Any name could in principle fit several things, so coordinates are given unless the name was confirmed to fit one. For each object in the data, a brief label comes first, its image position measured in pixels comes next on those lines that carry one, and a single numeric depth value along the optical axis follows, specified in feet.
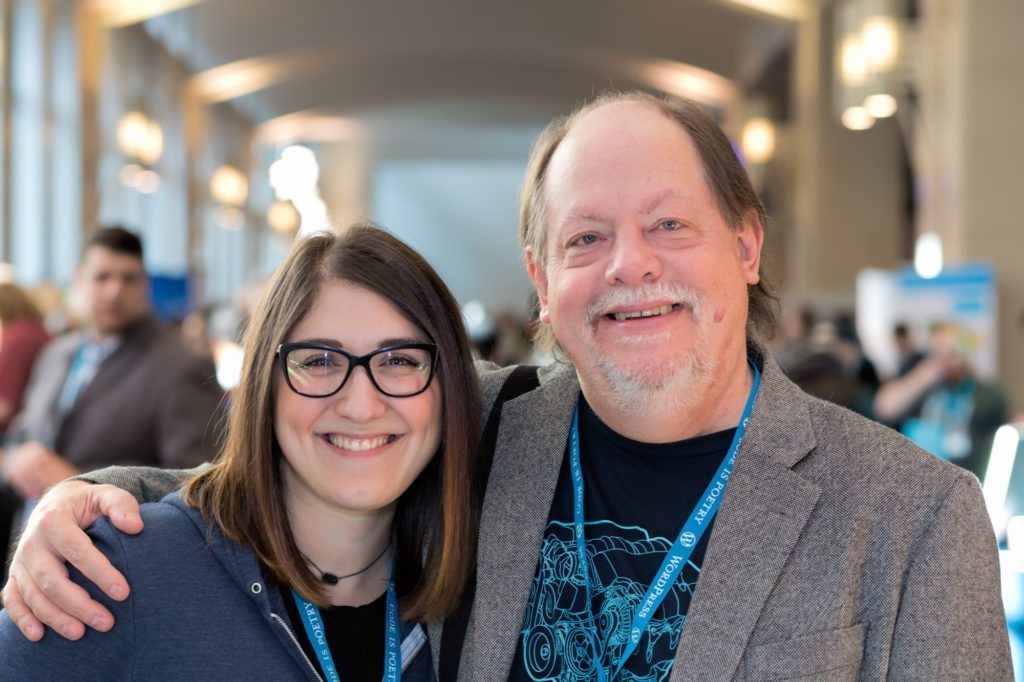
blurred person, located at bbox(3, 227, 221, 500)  13.43
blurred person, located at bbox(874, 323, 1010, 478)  19.72
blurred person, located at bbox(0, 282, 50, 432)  19.48
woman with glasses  5.79
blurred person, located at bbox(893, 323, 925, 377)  27.68
